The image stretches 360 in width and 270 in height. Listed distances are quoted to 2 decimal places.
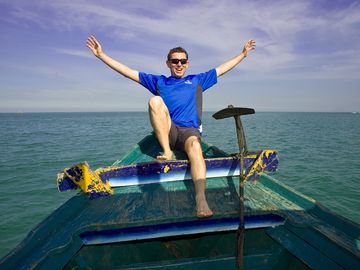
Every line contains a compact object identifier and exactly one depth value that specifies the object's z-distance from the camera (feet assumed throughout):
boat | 6.38
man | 11.87
